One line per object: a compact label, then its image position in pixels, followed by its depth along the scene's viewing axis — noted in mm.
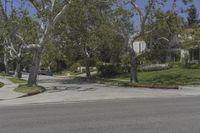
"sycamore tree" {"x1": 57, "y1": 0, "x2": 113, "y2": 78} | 41812
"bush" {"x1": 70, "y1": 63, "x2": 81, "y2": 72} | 74888
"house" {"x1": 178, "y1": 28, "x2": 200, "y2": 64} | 45188
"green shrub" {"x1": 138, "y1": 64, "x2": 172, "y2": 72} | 60594
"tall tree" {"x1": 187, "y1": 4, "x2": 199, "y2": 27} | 87375
